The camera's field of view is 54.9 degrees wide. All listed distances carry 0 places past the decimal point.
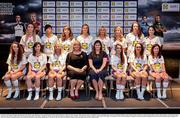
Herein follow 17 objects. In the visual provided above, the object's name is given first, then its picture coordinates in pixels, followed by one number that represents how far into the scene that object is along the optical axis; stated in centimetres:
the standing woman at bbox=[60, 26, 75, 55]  337
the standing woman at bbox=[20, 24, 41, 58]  346
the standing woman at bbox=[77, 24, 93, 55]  344
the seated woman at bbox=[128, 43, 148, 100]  321
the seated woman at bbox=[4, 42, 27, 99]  324
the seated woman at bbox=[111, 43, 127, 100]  322
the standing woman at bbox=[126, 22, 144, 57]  344
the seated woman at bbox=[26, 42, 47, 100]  324
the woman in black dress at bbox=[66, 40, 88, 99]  319
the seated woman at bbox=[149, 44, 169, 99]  325
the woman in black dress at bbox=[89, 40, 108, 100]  319
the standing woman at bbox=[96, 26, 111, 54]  343
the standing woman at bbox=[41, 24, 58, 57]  346
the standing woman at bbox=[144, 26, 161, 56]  349
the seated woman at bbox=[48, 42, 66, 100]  318
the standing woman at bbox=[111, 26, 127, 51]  339
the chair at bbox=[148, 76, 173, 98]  325
